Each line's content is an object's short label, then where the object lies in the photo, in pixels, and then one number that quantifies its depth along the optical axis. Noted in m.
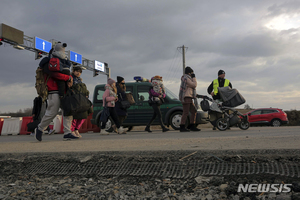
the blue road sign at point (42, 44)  22.39
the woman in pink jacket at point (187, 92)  8.15
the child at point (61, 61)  5.41
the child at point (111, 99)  8.21
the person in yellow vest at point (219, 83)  8.87
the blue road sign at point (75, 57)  28.55
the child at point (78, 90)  6.25
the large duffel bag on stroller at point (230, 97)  8.52
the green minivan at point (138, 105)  10.81
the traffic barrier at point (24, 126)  13.55
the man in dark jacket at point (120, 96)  8.97
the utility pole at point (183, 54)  32.83
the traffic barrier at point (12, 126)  13.65
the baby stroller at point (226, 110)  8.41
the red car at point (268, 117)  17.80
